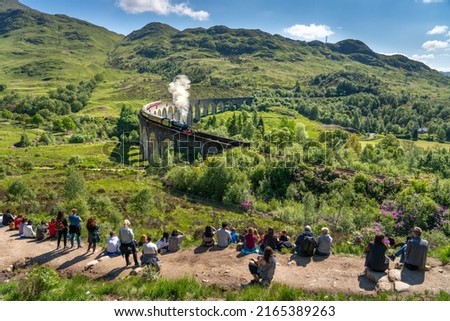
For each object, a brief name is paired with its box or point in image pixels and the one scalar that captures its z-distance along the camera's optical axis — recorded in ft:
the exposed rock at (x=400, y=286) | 39.27
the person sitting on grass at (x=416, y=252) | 42.39
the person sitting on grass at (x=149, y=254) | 47.14
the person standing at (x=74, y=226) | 56.39
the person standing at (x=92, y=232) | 54.03
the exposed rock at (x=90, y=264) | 49.54
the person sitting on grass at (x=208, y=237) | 54.49
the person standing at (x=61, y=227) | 56.54
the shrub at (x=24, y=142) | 354.74
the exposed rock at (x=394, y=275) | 41.42
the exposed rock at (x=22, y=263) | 51.34
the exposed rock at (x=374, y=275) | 42.01
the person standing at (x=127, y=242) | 48.60
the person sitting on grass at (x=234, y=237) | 58.18
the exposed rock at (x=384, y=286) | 39.59
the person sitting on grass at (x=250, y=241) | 51.37
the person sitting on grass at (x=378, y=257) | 42.80
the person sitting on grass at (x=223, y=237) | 54.49
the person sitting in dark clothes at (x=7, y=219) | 72.90
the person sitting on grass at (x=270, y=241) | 53.47
